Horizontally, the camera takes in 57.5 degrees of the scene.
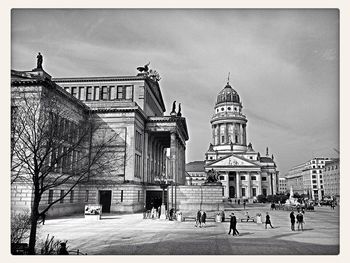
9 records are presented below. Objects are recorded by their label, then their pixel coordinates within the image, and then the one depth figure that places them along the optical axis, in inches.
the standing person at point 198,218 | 979.5
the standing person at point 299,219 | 906.4
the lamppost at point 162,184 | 1256.0
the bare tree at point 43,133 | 506.9
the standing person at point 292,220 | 911.7
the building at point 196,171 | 5413.9
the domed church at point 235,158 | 4709.6
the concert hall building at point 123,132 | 1528.1
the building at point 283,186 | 7581.7
